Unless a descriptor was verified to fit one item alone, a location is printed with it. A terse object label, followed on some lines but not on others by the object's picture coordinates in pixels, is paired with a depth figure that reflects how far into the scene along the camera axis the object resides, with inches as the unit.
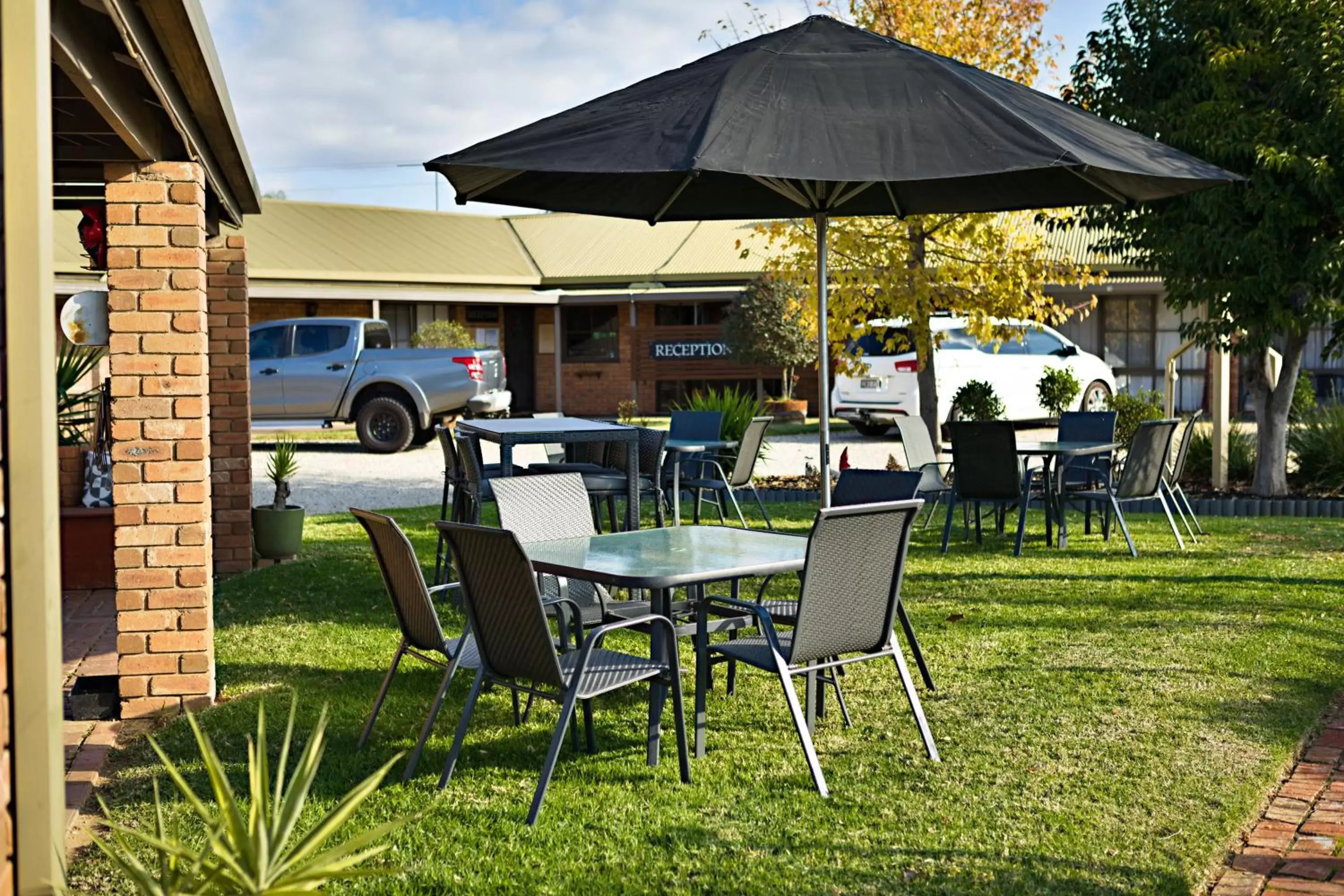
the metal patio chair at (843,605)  176.6
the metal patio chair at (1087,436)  406.6
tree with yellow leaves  530.6
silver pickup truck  733.3
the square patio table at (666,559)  184.9
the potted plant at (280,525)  368.8
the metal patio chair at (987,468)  372.2
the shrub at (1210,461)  530.6
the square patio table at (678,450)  382.1
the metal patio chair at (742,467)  410.9
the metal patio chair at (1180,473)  394.9
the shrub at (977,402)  686.5
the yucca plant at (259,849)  103.8
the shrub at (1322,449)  500.7
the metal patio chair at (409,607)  182.1
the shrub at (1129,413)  553.6
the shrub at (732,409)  544.1
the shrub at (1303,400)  581.8
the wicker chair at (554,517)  228.8
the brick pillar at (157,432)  213.0
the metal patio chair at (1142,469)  366.3
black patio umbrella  199.3
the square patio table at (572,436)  308.3
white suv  724.0
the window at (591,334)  1104.8
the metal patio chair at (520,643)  166.6
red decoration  272.7
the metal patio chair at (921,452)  409.7
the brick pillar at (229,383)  349.7
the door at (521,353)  1135.0
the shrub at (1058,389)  757.3
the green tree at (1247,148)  418.6
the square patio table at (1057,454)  379.2
